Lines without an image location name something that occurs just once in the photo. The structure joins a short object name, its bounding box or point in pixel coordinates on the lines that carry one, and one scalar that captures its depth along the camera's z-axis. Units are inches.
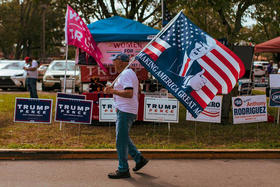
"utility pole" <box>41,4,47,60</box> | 1851.6
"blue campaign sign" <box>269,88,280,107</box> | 414.3
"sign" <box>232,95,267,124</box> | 351.6
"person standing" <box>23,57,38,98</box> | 542.6
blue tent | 413.1
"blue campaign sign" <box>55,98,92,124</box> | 335.9
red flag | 369.1
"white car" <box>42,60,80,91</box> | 799.7
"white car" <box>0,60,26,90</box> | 791.1
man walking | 216.4
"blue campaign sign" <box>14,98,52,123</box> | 330.6
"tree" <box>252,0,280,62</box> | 419.8
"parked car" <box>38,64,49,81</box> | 1209.4
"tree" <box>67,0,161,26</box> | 744.3
